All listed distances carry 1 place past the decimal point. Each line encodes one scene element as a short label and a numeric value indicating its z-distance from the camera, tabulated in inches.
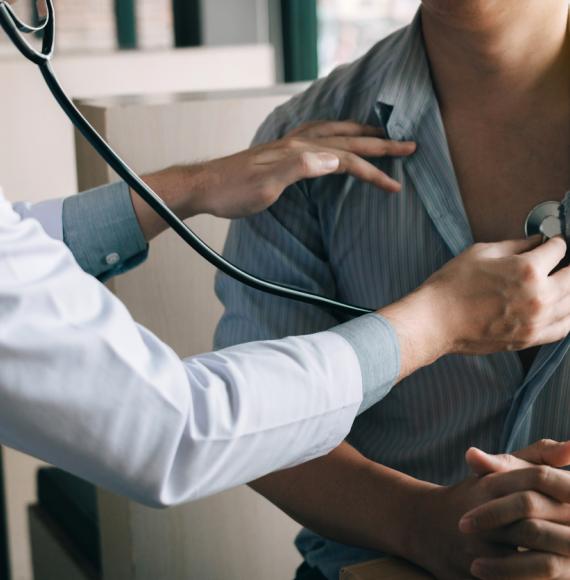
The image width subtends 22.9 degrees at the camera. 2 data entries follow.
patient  42.9
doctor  33.8
